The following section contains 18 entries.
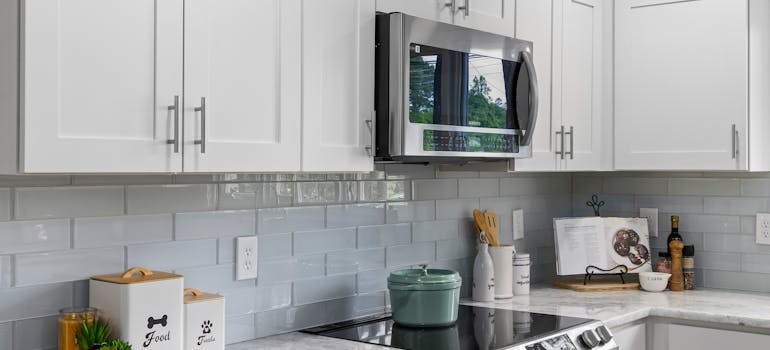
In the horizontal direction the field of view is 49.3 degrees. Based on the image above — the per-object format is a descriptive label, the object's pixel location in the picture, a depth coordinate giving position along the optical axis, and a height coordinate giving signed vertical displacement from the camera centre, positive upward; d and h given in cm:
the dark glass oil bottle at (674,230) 349 -22
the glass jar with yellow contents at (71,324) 184 -33
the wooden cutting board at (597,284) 338 -44
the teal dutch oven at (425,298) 253 -37
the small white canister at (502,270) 313 -35
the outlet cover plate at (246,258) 235 -23
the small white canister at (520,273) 324 -37
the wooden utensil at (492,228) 321 -20
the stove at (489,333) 238 -47
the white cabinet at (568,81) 299 +37
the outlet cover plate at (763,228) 337 -20
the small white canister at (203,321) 197 -35
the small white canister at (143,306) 183 -29
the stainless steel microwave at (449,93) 232 +25
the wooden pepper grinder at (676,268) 341 -37
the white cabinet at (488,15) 262 +52
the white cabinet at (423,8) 238 +50
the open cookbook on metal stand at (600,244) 344 -28
